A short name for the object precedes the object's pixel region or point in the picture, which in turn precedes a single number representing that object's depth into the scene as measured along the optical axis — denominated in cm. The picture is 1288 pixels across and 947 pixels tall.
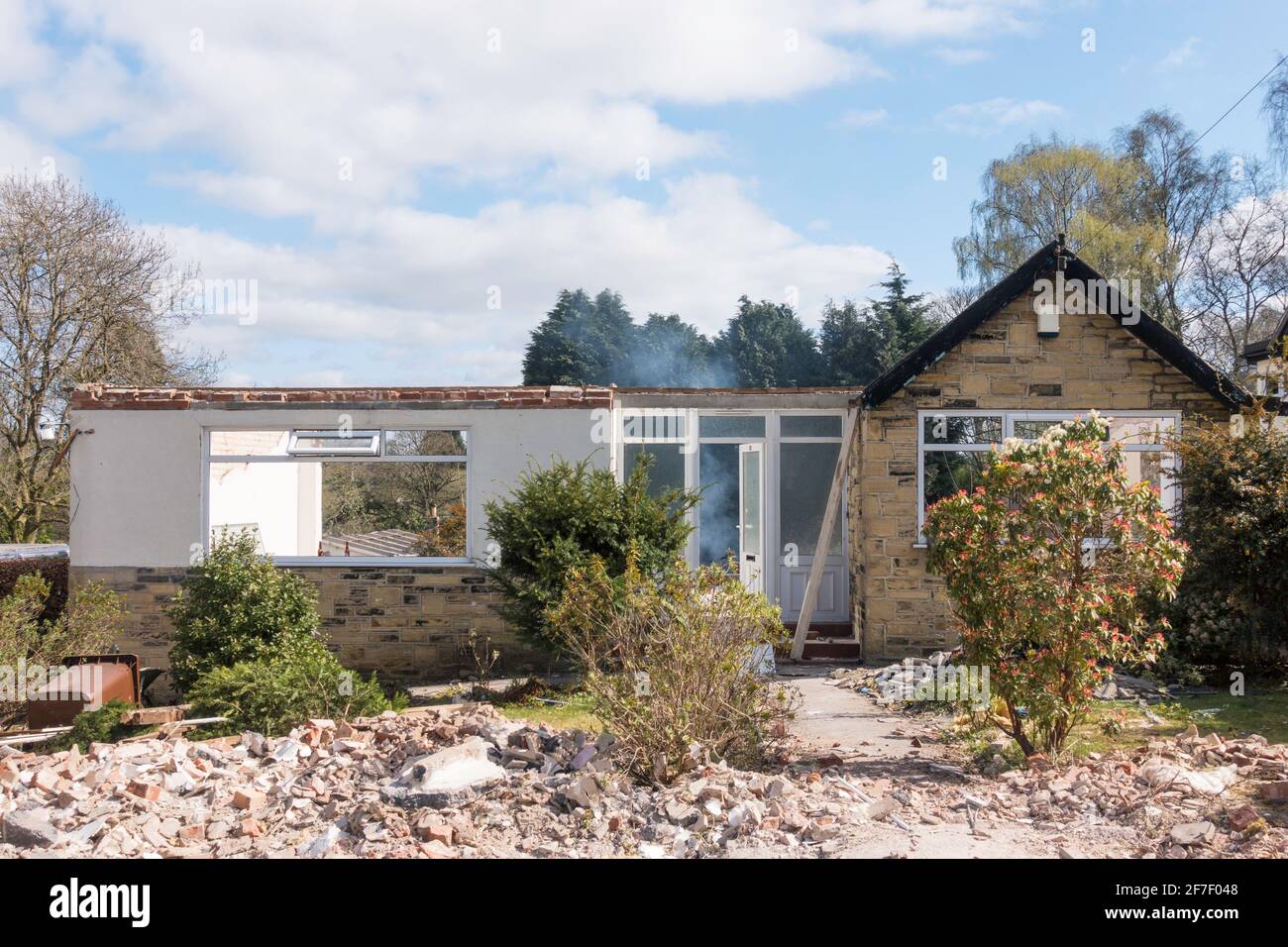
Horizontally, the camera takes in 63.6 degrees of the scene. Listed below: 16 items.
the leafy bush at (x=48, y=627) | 966
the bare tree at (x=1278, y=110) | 1741
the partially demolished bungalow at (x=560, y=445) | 1168
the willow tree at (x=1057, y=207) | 2638
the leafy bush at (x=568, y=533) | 975
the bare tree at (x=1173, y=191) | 2672
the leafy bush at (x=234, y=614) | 984
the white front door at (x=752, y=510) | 1328
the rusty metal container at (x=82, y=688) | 978
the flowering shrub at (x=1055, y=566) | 652
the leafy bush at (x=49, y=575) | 1281
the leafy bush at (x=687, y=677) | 638
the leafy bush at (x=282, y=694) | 845
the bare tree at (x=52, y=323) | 1964
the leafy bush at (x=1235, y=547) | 956
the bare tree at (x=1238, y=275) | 2559
